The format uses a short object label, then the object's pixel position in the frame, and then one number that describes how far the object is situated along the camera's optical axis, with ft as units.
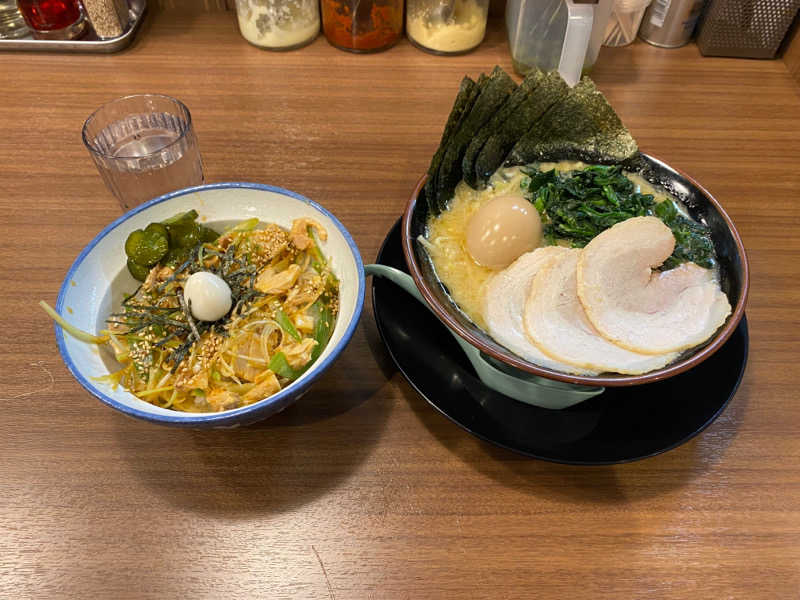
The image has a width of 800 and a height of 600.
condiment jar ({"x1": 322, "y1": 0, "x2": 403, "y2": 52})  2.08
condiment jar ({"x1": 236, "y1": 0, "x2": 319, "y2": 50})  2.06
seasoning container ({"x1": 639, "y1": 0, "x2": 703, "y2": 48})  2.13
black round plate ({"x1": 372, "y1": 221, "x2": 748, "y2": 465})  1.16
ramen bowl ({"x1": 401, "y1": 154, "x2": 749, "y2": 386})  1.08
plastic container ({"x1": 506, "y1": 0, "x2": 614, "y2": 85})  1.71
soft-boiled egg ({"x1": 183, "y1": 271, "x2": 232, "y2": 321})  1.19
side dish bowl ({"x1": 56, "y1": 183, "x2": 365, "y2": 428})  1.05
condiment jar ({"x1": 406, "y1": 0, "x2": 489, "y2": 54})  2.08
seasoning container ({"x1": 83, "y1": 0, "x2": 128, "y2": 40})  2.04
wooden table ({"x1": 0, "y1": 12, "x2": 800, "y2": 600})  1.08
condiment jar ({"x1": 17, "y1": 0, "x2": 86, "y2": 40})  2.04
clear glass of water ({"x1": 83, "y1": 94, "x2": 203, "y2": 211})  1.50
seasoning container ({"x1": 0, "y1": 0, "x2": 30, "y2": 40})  2.12
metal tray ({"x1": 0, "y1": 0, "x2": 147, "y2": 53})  2.07
